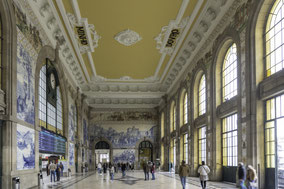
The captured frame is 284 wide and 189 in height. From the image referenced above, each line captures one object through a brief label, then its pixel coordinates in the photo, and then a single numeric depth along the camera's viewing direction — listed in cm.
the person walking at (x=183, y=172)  1023
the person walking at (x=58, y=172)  1441
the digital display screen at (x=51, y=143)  1320
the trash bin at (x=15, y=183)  910
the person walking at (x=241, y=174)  820
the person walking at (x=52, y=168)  1418
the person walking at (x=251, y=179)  719
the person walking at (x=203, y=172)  993
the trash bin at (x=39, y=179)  1199
